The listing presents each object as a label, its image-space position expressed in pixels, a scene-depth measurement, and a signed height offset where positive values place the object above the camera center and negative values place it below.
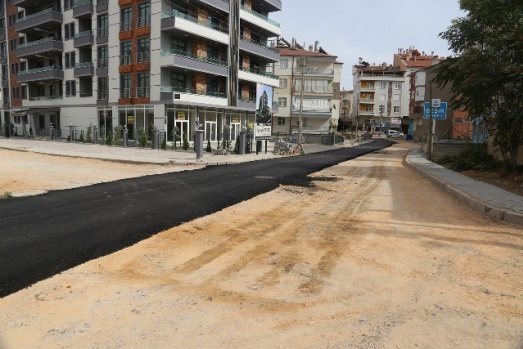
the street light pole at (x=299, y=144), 31.06 -0.63
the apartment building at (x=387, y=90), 88.94 +11.19
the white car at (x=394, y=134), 81.74 +0.89
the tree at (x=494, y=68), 13.38 +2.93
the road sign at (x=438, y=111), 29.11 +2.16
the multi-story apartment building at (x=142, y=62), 31.83 +6.66
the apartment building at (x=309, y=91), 61.53 +7.30
